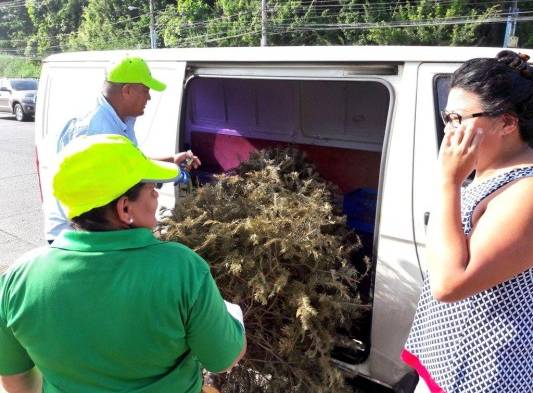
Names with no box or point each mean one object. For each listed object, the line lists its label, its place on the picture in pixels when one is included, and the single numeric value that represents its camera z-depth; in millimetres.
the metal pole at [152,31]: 32859
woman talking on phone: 1204
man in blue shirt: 2586
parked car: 18797
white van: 2146
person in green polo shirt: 1180
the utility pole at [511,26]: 23219
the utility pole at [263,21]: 26980
